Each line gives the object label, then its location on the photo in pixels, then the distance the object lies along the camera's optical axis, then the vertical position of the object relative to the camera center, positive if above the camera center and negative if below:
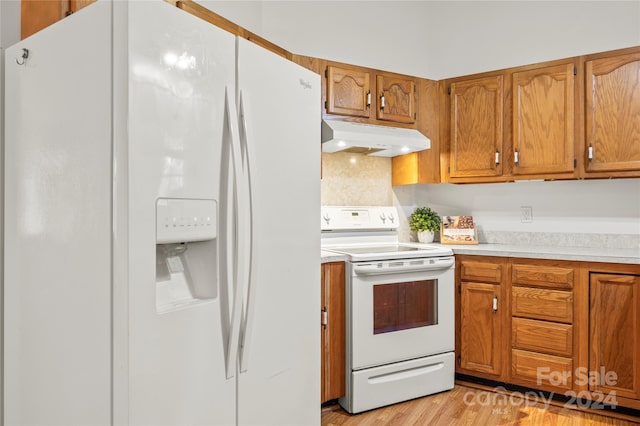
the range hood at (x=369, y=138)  2.57 +0.49
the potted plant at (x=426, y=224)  3.20 -0.07
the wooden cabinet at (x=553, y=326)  2.29 -0.66
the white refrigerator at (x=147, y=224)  1.05 -0.03
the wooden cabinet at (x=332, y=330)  2.32 -0.66
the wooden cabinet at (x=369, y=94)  2.69 +0.81
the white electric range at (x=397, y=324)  2.37 -0.66
